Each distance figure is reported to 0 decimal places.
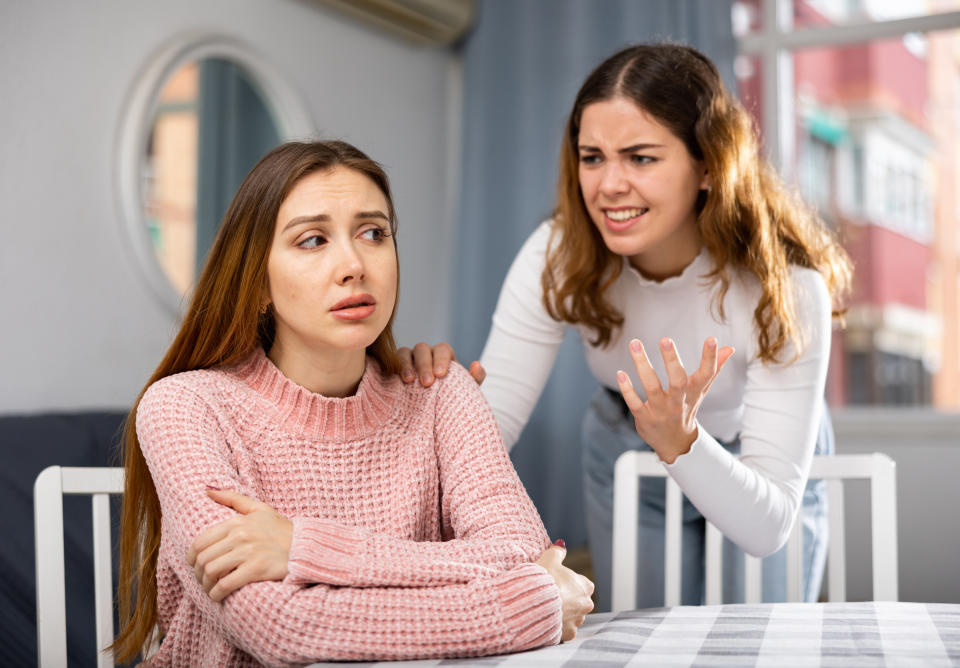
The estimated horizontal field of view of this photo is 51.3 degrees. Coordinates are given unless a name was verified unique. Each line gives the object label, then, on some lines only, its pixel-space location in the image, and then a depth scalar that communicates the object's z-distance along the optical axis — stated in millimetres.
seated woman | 970
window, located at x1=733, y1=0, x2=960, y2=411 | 3613
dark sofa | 1795
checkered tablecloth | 929
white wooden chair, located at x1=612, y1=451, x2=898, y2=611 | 1441
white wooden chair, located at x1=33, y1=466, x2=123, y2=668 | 1265
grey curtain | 3697
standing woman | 1479
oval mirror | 2818
